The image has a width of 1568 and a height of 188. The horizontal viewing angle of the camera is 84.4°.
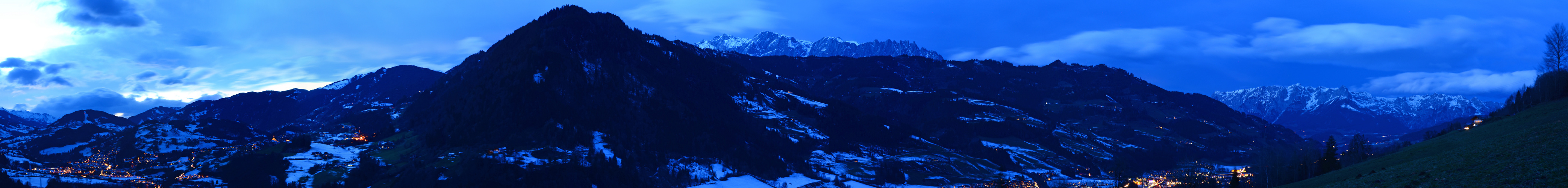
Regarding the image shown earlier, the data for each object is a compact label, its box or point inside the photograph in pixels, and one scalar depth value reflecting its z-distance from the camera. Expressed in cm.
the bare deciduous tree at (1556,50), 18100
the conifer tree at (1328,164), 18038
